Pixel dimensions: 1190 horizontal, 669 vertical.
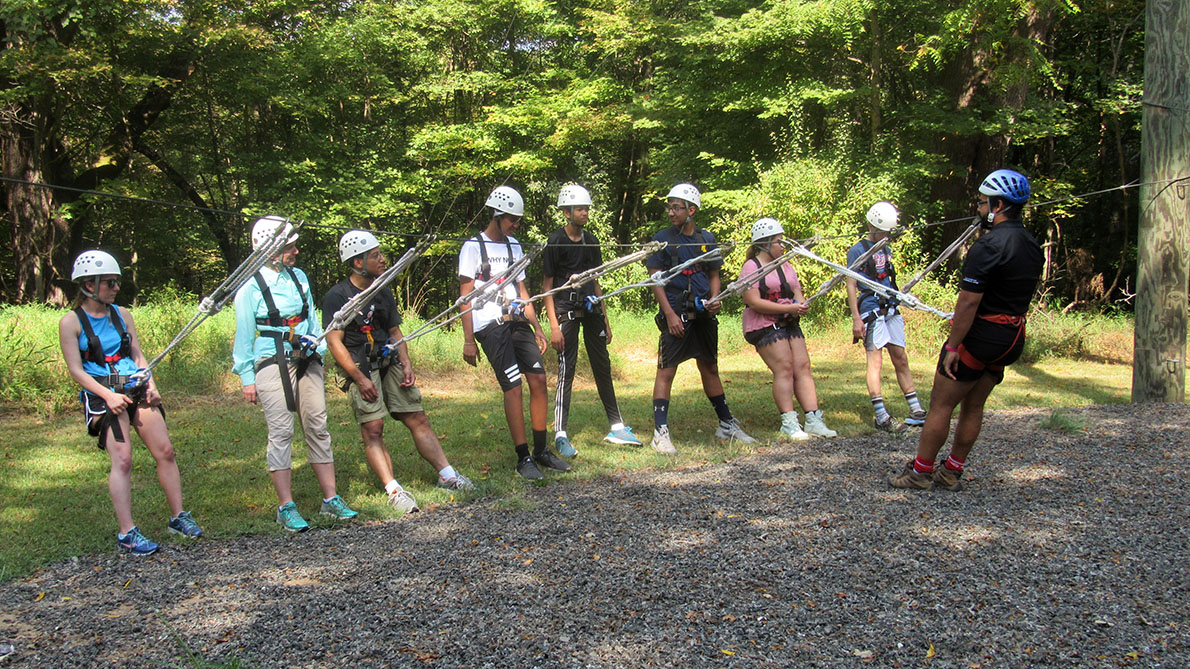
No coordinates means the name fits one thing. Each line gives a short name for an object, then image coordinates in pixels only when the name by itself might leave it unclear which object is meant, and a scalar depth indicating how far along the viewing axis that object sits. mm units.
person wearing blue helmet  5055
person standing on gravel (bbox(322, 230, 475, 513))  5773
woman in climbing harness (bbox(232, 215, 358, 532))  5406
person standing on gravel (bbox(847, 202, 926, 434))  7789
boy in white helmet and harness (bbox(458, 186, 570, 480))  6434
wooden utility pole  8555
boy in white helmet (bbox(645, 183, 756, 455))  7273
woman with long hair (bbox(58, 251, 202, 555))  4980
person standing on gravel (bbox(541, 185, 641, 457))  7086
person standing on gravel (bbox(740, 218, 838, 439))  7527
